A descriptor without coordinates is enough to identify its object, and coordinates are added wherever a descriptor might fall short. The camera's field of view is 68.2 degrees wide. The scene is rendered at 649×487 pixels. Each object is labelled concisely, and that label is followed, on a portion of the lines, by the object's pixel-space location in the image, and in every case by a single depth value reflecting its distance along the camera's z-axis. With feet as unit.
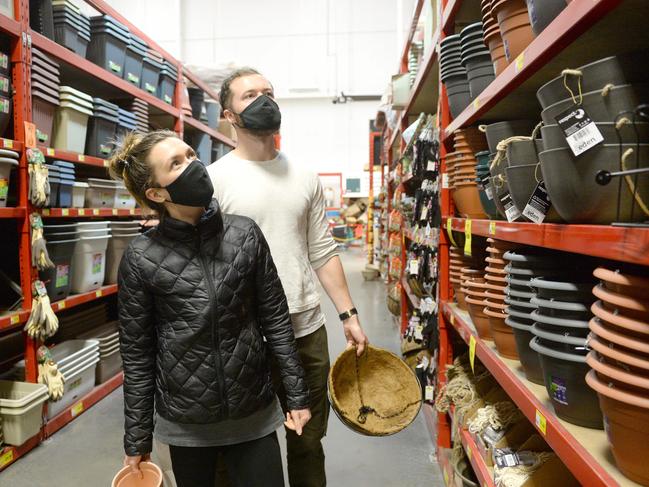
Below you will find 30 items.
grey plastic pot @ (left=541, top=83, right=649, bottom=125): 2.60
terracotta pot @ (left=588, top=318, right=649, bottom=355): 2.24
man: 5.47
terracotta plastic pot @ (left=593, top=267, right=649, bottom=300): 2.26
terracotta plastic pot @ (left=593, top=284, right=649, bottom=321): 2.28
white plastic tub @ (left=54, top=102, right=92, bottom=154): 9.87
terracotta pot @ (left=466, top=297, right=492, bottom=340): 5.47
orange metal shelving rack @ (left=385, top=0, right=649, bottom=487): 2.55
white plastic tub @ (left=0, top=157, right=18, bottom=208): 7.92
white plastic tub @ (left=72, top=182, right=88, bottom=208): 10.25
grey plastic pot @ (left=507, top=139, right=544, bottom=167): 3.89
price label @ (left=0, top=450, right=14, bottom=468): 7.86
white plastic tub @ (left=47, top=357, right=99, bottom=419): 9.40
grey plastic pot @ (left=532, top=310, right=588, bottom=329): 3.16
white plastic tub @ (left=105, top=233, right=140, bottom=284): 11.89
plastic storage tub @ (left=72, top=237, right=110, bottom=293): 10.37
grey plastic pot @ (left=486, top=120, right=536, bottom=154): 4.73
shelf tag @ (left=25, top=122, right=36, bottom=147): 8.36
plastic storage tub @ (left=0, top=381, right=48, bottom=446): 7.88
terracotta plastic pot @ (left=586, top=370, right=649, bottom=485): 2.30
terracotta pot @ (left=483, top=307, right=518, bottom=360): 4.73
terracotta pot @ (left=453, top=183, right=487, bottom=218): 6.34
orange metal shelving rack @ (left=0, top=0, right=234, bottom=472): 8.11
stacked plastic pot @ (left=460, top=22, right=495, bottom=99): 5.42
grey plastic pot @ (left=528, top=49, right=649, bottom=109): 2.67
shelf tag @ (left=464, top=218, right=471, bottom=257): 5.74
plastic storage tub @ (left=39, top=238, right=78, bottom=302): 9.37
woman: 4.33
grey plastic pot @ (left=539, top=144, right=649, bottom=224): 2.60
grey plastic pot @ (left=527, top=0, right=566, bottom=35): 3.38
